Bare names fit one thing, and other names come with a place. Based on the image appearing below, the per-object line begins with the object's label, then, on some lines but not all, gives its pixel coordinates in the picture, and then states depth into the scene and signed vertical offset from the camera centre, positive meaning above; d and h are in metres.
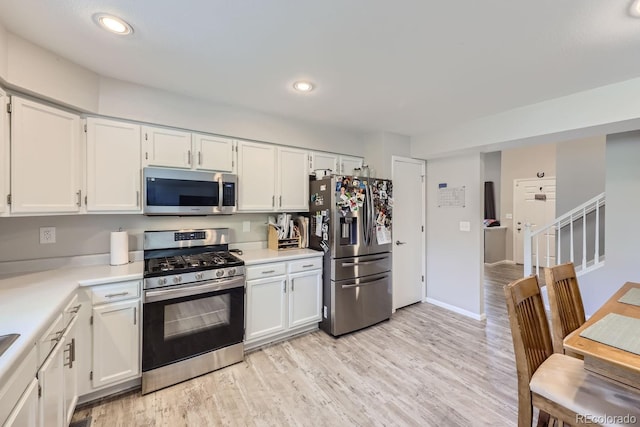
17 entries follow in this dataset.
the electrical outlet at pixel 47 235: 2.14 -0.18
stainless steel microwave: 2.33 +0.19
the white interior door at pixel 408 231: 3.68 -0.26
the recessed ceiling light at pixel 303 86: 2.25 +1.08
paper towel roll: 2.29 -0.30
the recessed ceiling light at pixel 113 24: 1.48 +1.07
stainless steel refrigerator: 2.95 -0.38
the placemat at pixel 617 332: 1.17 -0.56
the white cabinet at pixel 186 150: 2.39 +0.59
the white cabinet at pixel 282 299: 2.61 -0.90
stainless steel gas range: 2.06 -0.81
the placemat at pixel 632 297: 1.67 -0.54
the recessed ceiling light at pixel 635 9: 1.36 +1.06
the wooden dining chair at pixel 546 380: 1.16 -0.80
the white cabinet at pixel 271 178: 2.87 +0.39
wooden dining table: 1.03 -0.58
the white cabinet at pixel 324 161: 3.35 +0.65
